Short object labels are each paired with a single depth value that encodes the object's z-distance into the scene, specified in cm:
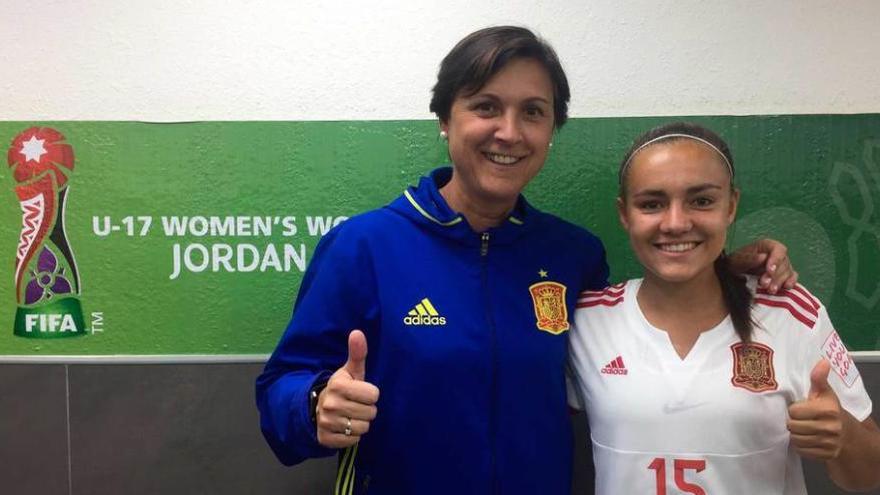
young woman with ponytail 105
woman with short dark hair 109
